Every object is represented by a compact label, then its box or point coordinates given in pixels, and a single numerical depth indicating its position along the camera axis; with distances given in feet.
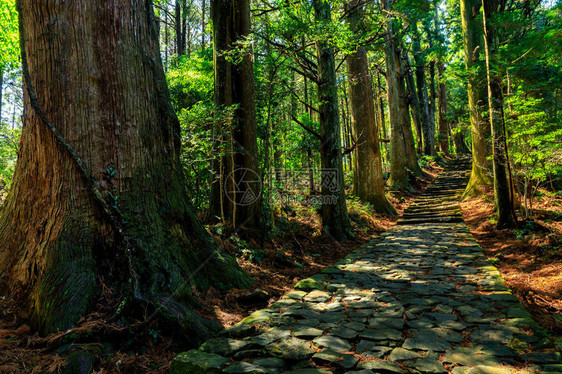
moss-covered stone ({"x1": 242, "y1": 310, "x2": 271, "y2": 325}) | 11.14
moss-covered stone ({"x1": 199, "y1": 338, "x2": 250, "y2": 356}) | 8.89
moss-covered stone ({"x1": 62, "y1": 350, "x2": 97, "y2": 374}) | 7.06
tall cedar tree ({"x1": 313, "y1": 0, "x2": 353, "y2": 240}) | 24.67
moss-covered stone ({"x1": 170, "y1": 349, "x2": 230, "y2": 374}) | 7.77
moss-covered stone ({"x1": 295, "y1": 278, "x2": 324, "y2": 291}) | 15.02
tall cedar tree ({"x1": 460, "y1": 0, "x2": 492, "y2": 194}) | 35.86
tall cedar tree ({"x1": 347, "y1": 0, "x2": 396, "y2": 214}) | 35.27
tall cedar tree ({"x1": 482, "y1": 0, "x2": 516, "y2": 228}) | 23.58
